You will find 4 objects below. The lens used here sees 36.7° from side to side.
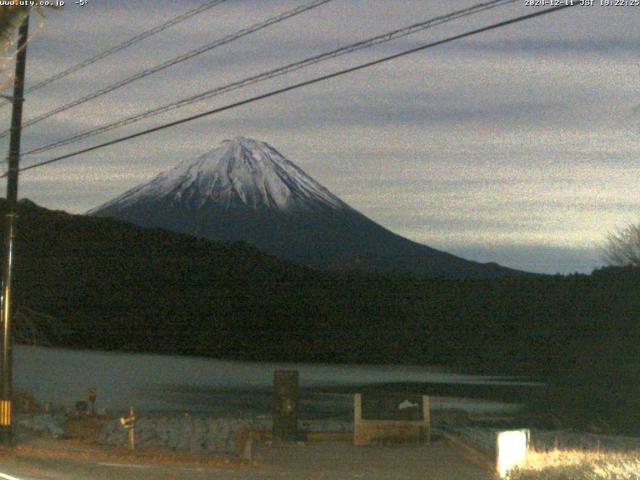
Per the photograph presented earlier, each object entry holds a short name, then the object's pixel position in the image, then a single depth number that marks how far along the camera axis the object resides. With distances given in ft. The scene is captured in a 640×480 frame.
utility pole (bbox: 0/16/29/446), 68.03
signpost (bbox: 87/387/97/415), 109.09
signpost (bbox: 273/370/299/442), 69.72
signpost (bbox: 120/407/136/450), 69.63
